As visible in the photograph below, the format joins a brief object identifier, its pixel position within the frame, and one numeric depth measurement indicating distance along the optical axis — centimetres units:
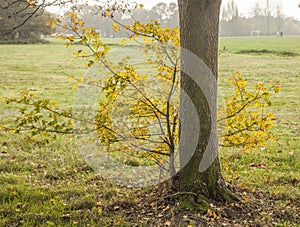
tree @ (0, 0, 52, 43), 4363
